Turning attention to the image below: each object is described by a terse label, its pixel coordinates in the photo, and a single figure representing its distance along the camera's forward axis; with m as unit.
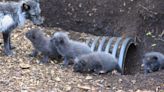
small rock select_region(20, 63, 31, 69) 7.56
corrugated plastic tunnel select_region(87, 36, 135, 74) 8.80
